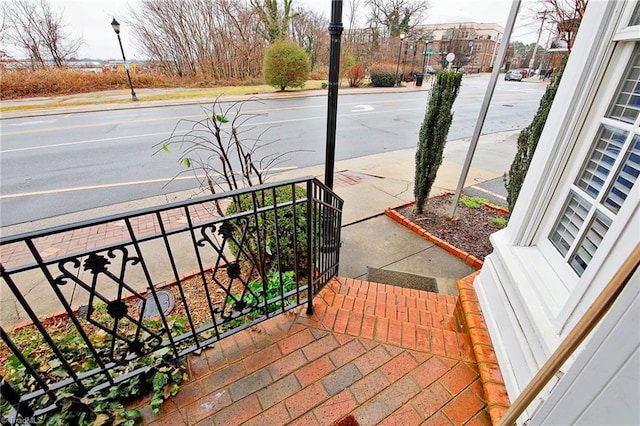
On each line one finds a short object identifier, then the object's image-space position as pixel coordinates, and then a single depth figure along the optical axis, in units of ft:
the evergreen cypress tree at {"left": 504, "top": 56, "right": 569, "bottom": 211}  9.17
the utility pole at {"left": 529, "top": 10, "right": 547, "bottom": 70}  22.70
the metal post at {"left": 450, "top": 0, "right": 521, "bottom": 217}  9.86
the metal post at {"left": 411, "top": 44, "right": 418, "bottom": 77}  84.69
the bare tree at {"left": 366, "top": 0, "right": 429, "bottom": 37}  95.81
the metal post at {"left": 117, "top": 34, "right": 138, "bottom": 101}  43.55
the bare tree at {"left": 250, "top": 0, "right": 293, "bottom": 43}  60.59
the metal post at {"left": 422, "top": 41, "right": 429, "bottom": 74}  85.52
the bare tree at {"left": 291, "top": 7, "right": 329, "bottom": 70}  81.82
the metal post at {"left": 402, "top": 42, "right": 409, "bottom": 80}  80.33
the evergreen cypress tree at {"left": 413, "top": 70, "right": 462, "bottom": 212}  11.73
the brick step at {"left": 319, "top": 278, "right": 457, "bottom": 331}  7.71
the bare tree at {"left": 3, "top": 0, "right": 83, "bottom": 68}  55.31
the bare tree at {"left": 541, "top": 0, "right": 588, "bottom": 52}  19.27
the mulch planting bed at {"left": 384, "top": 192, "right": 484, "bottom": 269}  11.23
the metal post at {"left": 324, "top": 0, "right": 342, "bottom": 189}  7.92
